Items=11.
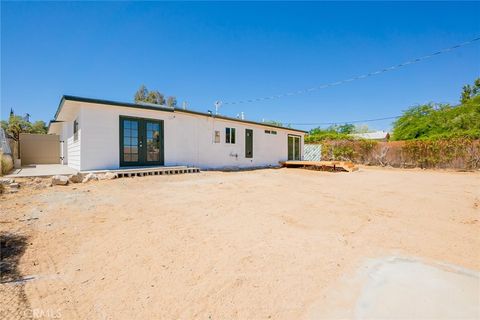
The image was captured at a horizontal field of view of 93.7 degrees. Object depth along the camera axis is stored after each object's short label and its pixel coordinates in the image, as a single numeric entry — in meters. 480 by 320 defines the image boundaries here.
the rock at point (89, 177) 6.72
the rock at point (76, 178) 6.52
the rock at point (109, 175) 7.04
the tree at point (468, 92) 28.98
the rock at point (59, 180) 6.12
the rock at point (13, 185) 5.42
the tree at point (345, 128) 38.03
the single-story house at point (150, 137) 7.67
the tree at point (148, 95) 27.44
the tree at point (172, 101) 28.53
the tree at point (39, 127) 28.48
